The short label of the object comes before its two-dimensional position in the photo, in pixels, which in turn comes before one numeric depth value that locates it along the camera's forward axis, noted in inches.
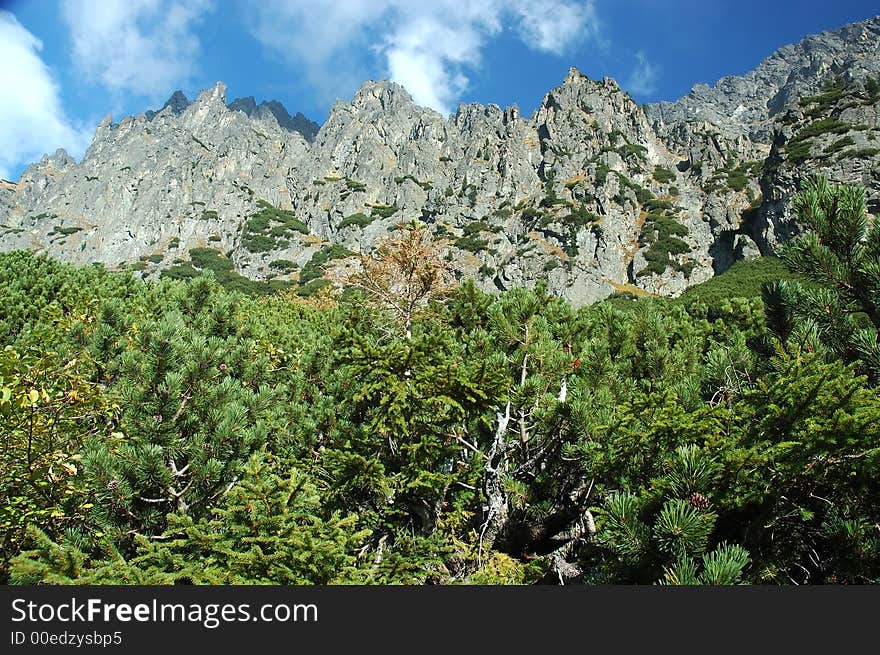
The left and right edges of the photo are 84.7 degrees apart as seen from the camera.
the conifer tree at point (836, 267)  160.6
